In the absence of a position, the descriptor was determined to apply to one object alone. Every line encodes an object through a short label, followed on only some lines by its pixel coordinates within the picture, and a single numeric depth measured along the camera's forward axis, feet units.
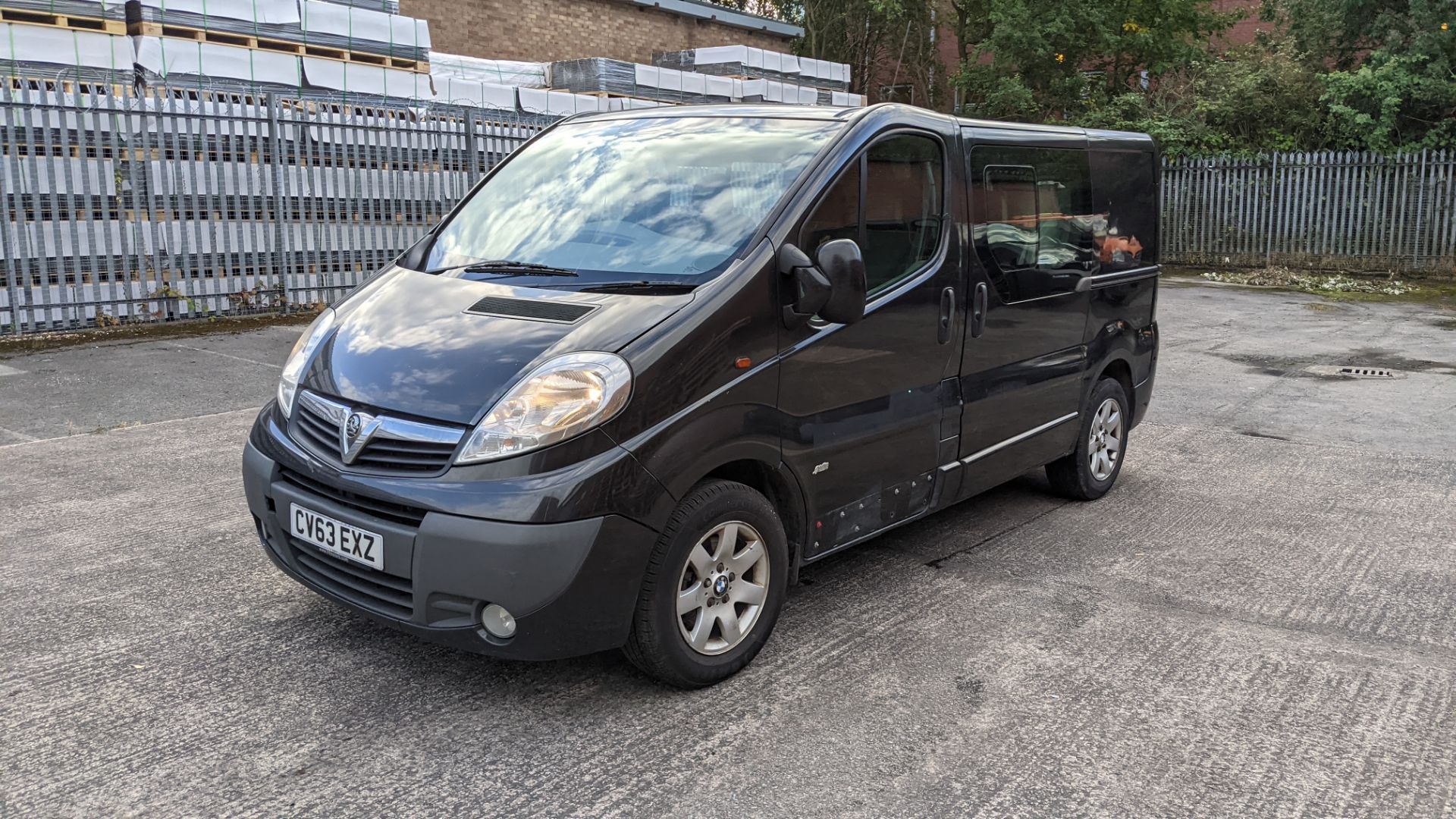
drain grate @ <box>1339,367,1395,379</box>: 32.99
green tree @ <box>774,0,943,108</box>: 108.49
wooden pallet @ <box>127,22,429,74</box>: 38.55
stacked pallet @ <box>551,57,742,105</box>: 56.95
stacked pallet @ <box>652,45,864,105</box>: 65.46
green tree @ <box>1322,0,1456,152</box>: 62.54
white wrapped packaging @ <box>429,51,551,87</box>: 61.62
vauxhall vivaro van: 10.48
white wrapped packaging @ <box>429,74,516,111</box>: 50.39
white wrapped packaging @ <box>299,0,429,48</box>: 43.55
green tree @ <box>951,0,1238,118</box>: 86.94
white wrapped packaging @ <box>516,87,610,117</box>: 51.83
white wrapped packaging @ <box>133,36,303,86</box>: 37.65
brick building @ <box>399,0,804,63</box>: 77.56
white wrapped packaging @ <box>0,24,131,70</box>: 34.78
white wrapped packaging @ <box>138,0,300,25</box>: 39.06
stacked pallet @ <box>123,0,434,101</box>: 38.37
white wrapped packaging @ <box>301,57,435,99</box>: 42.86
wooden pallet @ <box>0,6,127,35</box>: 35.58
